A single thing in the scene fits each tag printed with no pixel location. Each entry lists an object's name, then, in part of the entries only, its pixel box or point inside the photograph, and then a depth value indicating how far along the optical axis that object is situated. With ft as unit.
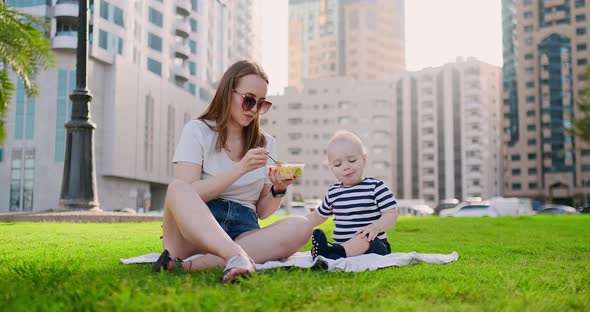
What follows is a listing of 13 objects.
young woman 12.24
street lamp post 47.21
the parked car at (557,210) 144.29
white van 147.33
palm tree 43.50
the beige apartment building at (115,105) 130.93
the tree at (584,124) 101.15
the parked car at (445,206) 183.10
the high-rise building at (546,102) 259.39
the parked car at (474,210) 103.40
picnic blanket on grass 12.30
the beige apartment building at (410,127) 278.87
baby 14.38
